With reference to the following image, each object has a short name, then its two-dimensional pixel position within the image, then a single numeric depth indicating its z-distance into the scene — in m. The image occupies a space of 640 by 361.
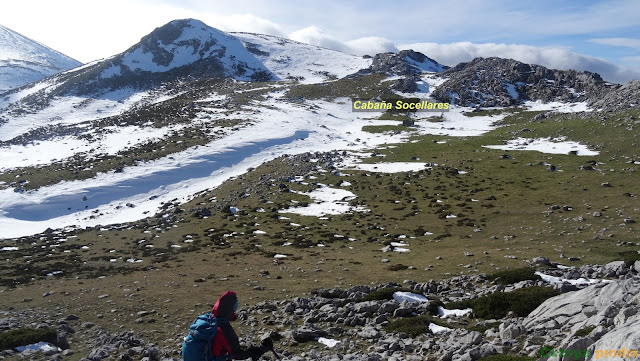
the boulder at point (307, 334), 14.56
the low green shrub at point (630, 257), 18.95
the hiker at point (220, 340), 7.87
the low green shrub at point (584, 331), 9.29
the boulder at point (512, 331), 11.38
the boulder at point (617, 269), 18.00
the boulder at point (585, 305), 9.88
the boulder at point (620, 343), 6.73
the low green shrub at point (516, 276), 19.08
